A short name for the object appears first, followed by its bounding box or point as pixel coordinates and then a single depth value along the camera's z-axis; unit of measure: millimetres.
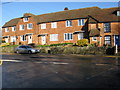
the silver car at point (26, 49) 17352
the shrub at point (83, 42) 19136
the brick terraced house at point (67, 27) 20180
